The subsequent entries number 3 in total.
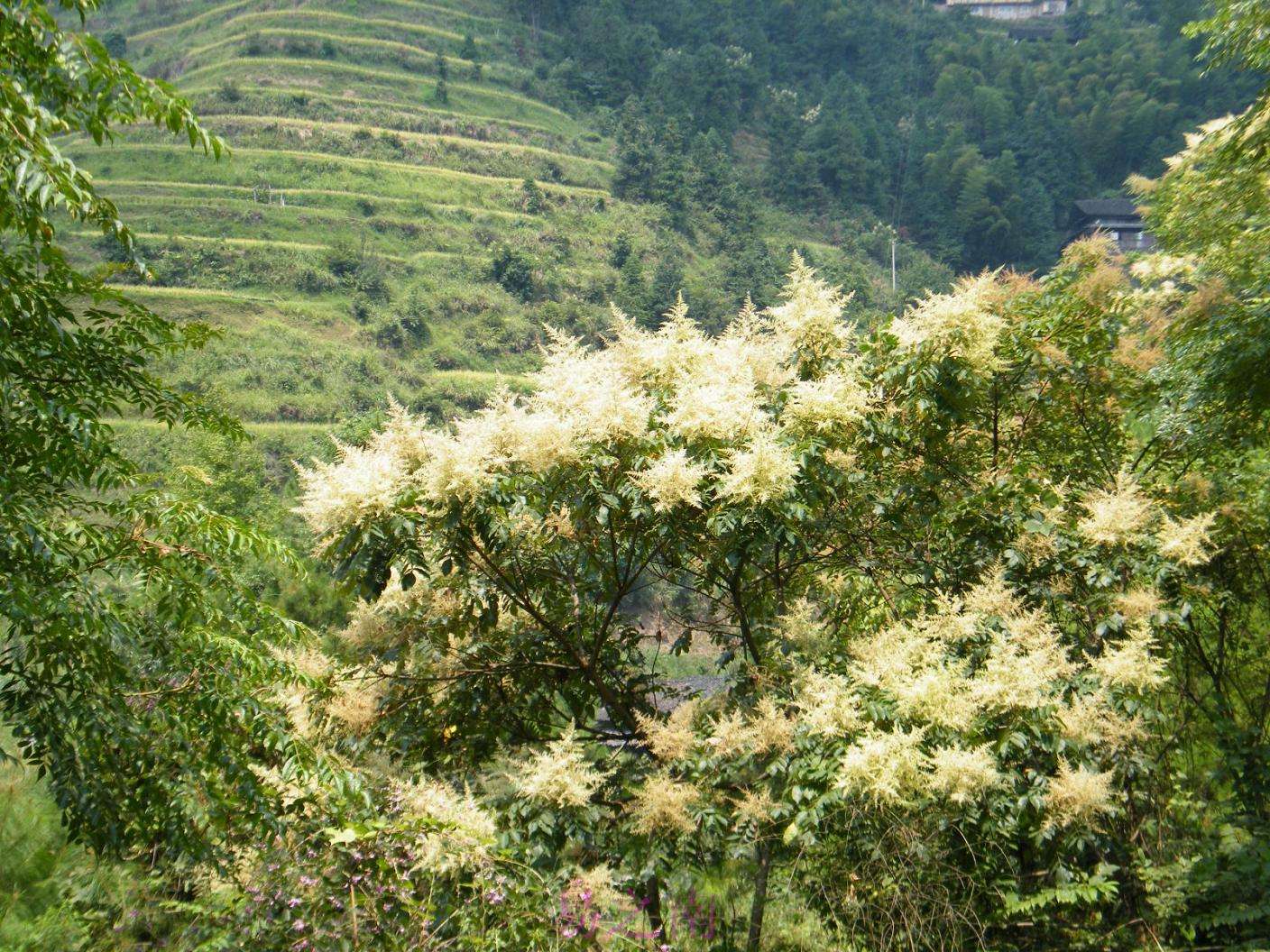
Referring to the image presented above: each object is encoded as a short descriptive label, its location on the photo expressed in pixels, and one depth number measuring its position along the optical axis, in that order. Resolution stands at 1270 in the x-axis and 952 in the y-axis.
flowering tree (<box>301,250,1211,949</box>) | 3.98
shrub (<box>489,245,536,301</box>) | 38.78
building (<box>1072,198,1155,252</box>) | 50.69
